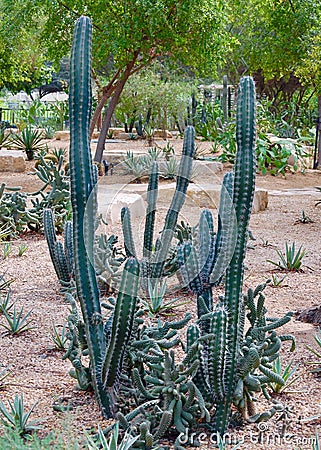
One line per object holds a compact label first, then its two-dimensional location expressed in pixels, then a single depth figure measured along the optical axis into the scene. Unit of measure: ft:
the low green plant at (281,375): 10.39
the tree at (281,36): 44.65
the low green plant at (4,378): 10.86
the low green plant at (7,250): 20.58
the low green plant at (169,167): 25.68
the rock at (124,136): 64.08
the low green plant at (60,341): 12.51
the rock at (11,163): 43.88
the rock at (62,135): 58.70
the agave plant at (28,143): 47.67
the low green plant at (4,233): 21.92
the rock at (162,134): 64.34
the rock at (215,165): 38.89
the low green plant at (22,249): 20.85
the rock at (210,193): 28.76
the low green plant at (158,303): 14.78
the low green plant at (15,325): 13.43
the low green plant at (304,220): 27.32
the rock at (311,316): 14.19
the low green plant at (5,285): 16.80
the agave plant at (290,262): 18.89
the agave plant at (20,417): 8.93
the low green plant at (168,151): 41.79
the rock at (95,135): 61.73
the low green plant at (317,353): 11.31
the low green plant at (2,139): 50.42
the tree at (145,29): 33.76
